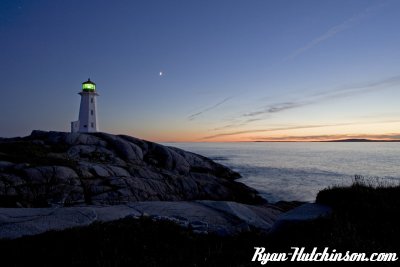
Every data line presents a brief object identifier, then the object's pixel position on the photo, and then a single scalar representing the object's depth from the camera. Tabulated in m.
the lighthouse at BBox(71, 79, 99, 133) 54.76
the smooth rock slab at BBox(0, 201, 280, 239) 8.70
